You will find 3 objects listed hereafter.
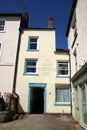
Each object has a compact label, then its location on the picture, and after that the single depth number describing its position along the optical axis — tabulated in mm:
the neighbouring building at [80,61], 5637
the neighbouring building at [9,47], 9302
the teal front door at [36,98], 9272
